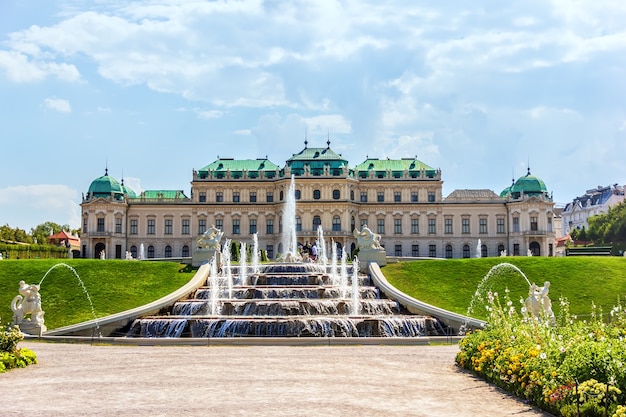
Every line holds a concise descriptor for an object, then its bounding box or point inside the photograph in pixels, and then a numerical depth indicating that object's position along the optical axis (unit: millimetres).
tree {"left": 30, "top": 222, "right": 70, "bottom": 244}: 142875
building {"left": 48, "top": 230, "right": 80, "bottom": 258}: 119169
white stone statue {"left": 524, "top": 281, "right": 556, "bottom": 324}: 26406
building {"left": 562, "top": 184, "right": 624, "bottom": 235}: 125125
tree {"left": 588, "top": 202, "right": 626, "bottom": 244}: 86125
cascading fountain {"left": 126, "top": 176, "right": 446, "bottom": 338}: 29125
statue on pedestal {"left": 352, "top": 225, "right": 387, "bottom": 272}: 45594
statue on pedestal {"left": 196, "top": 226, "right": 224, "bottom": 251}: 46219
